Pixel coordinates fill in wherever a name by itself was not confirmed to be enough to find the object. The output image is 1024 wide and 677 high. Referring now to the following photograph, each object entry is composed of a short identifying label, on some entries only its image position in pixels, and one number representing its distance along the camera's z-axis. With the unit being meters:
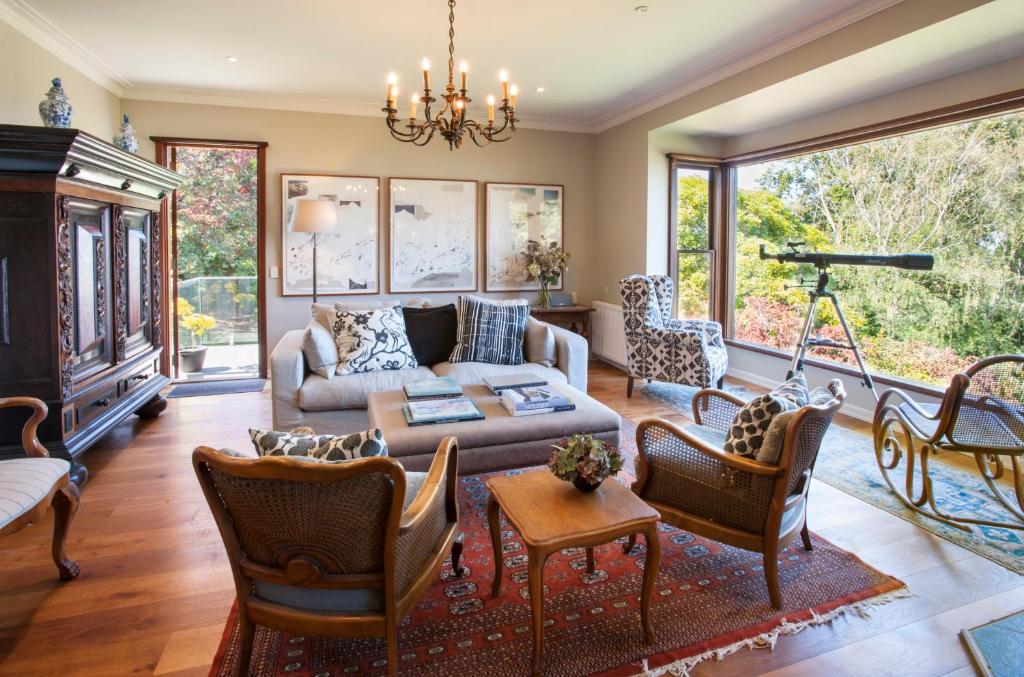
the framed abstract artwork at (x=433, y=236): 5.89
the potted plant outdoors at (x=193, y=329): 5.61
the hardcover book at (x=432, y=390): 3.09
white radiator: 5.97
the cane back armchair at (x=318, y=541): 1.41
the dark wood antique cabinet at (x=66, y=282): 2.73
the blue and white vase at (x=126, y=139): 3.81
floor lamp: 5.05
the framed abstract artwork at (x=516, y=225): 6.21
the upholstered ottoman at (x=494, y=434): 2.58
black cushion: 4.21
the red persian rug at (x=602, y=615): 1.77
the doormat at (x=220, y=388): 5.07
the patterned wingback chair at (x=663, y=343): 4.61
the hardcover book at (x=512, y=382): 3.23
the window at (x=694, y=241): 5.80
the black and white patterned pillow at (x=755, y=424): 2.06
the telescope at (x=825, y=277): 3.91
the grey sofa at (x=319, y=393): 3.55
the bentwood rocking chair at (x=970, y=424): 2.59
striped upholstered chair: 1.90
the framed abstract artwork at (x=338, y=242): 5.58
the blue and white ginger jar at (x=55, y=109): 3.02
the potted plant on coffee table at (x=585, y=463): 1.90
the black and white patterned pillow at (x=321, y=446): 1.59
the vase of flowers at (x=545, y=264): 6.16
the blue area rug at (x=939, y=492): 2.47
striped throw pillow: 4.12
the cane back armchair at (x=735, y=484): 1.98
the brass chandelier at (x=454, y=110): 2.81
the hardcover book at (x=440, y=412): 2.71
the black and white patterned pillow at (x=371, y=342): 3.82
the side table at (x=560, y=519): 1.69
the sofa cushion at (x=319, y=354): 3.74
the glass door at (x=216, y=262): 5.49
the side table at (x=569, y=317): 6.11
